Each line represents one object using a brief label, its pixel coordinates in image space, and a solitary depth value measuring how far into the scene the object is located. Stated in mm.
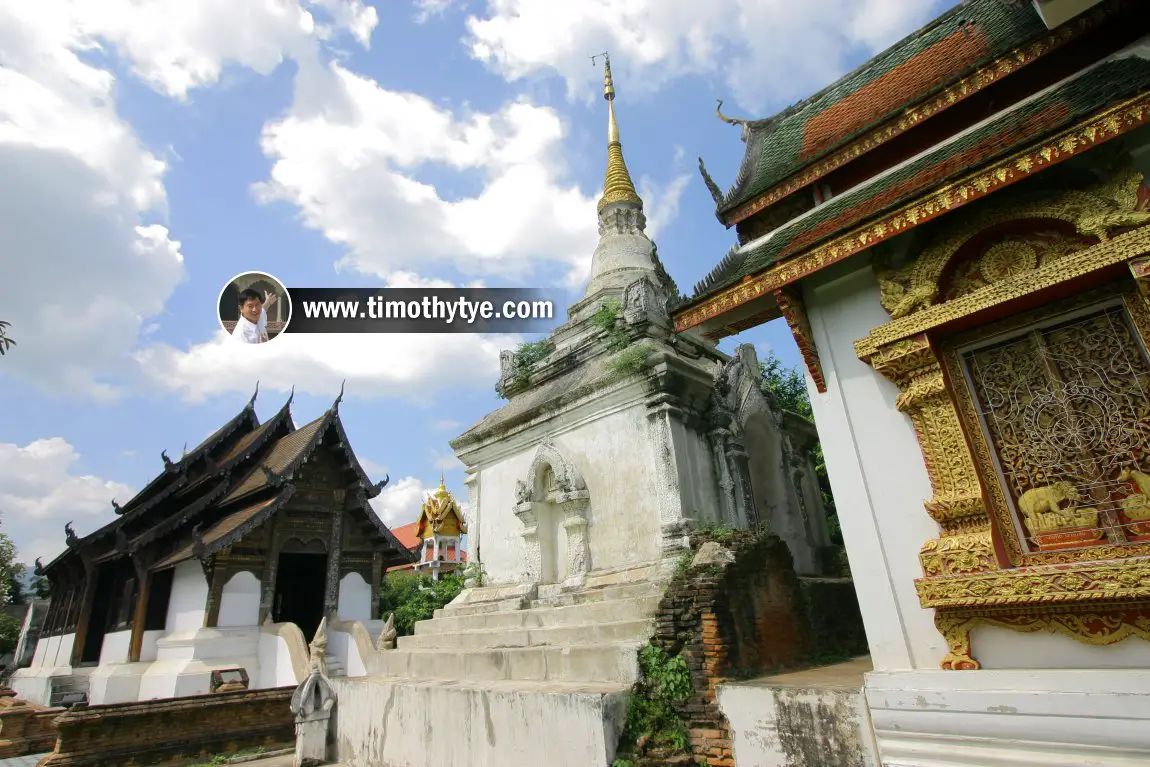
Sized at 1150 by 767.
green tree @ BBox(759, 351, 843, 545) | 16714
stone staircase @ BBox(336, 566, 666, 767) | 5820
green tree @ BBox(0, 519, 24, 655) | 30641
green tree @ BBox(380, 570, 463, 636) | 16670
